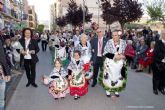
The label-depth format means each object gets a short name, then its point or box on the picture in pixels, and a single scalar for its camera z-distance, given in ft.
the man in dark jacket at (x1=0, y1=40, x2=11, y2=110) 6.37
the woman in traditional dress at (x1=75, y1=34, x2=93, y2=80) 11.91
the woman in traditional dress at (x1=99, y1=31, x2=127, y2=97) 10.29
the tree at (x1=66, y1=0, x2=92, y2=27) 55.24
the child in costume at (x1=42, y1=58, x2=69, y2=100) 10.08
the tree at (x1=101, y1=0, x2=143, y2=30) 36.38
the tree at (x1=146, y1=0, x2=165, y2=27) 72.33
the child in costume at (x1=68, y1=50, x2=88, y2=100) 10.29
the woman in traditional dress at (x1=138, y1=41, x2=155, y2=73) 16.74
